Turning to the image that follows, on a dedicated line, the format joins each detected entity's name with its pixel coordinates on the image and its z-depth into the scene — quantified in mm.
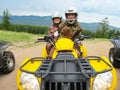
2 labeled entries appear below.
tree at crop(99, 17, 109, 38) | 83906
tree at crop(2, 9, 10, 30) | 84250
